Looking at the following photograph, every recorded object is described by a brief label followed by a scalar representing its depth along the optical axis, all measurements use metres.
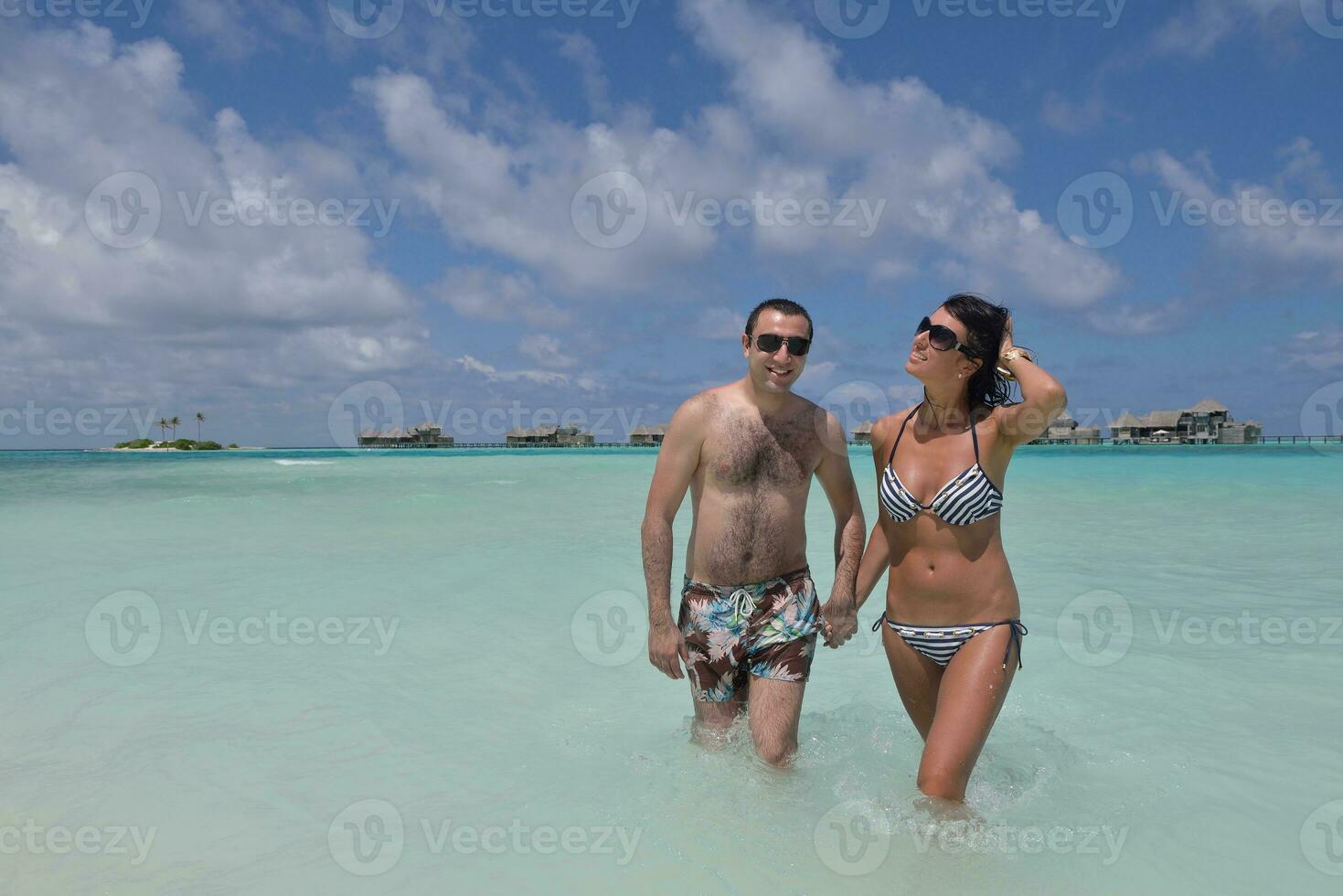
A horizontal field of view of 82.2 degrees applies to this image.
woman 2.77
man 3.32
